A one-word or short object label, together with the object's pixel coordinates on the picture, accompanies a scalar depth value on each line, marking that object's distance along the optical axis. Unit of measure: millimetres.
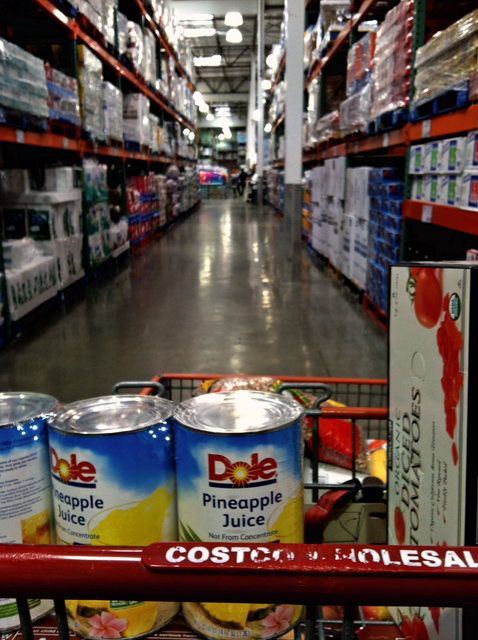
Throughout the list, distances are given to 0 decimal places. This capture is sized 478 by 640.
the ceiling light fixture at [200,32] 22234
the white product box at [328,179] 7219
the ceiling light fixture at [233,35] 16391
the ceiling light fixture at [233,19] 14555
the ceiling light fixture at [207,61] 26925
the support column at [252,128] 27969
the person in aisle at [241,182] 34312
